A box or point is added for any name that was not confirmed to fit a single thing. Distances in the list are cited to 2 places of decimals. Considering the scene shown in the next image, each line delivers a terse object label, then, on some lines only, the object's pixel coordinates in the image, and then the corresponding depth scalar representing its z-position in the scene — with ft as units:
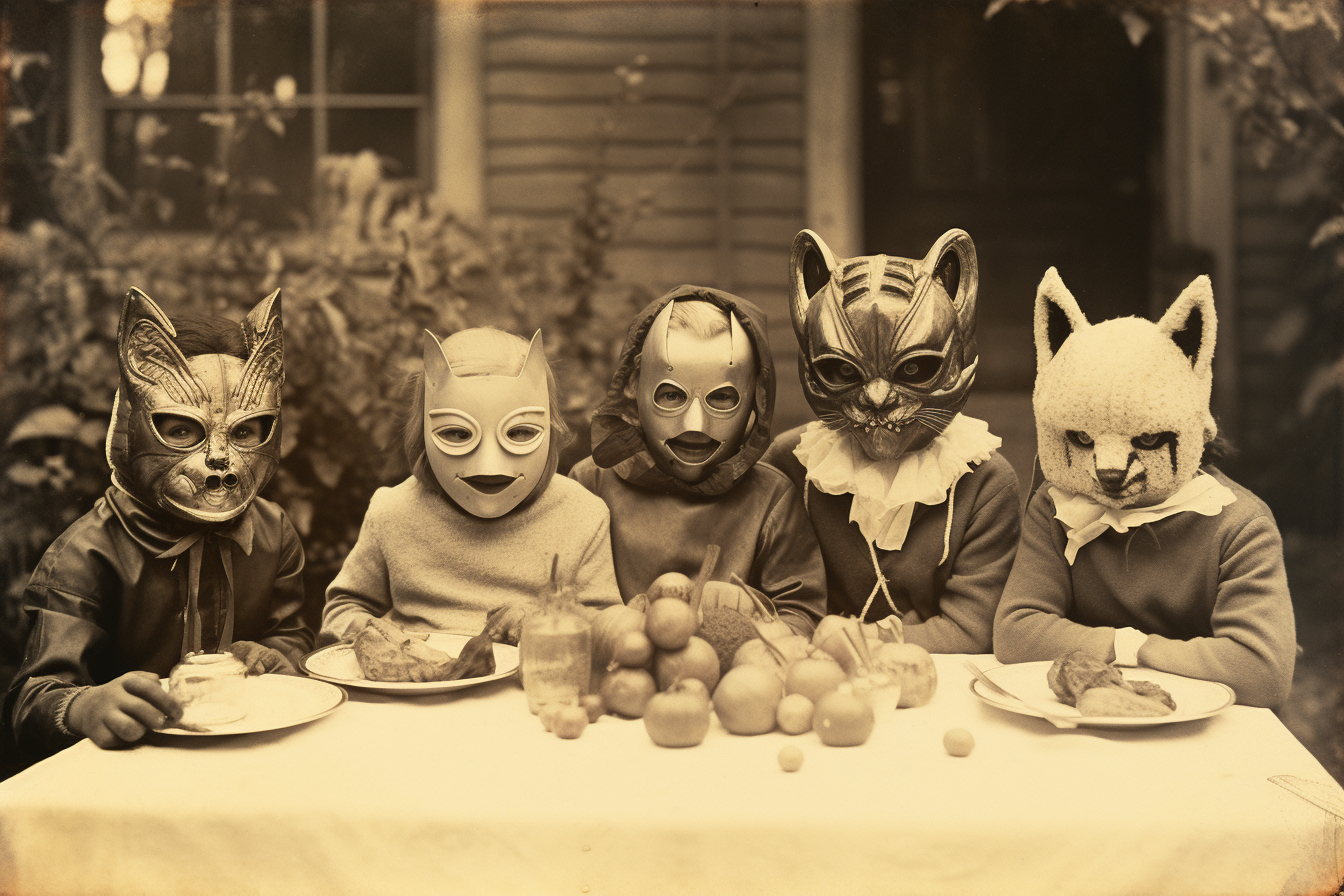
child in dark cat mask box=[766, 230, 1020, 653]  7.69
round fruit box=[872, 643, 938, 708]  6.98
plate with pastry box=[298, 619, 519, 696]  7.09
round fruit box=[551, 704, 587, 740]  6.50
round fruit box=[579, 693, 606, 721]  6.80
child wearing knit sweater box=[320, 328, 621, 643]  7.92
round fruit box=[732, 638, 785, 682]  6.77
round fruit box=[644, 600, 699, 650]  6.63
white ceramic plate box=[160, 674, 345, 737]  6.44
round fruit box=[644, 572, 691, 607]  7.05
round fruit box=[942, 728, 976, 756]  6.22
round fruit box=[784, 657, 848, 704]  6.60
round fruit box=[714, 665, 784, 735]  6.48
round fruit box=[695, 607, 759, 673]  6.95
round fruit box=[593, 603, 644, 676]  6.84
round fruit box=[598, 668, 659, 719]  6.75
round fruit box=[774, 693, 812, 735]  6.52
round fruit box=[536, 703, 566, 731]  6.60
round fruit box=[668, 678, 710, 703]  6.44
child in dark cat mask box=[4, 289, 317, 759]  7.04
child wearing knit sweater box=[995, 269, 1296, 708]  7.03
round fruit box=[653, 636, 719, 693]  6.68
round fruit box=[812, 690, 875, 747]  6.33
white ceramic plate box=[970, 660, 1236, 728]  6.41
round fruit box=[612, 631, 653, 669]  6.70
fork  6.46
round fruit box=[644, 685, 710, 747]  6.29
